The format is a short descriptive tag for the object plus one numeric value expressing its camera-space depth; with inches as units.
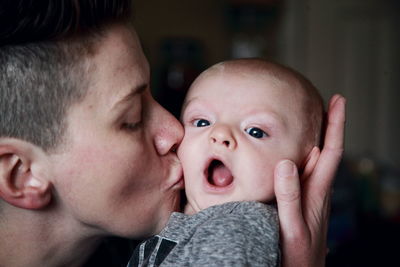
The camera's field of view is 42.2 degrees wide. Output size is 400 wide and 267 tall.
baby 13.8
